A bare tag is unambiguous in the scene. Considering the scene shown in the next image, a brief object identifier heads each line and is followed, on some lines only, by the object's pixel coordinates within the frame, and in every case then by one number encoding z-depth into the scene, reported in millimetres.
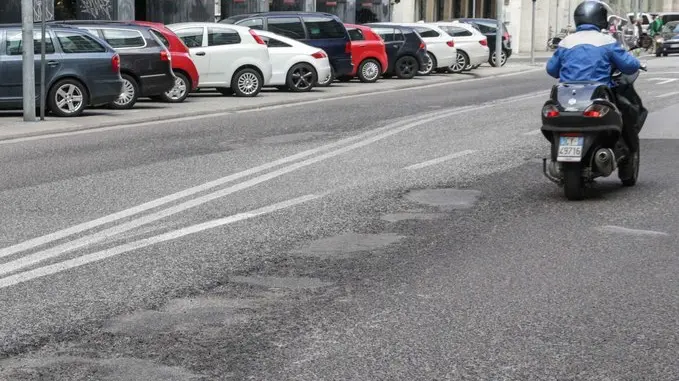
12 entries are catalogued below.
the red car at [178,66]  26094
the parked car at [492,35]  46969
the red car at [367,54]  34531
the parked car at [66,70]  21891
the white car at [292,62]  29984
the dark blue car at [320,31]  32500
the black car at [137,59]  24500
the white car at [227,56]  28078
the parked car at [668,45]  61781
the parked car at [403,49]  36625
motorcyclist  11758
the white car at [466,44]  41344
